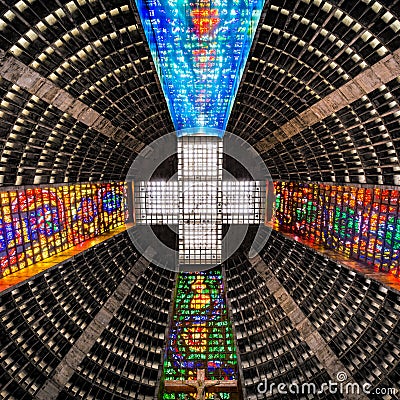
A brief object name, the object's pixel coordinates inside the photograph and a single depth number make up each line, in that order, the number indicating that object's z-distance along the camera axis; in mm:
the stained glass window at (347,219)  31516
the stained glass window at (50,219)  30219
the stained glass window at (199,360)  46438
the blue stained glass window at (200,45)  30406
